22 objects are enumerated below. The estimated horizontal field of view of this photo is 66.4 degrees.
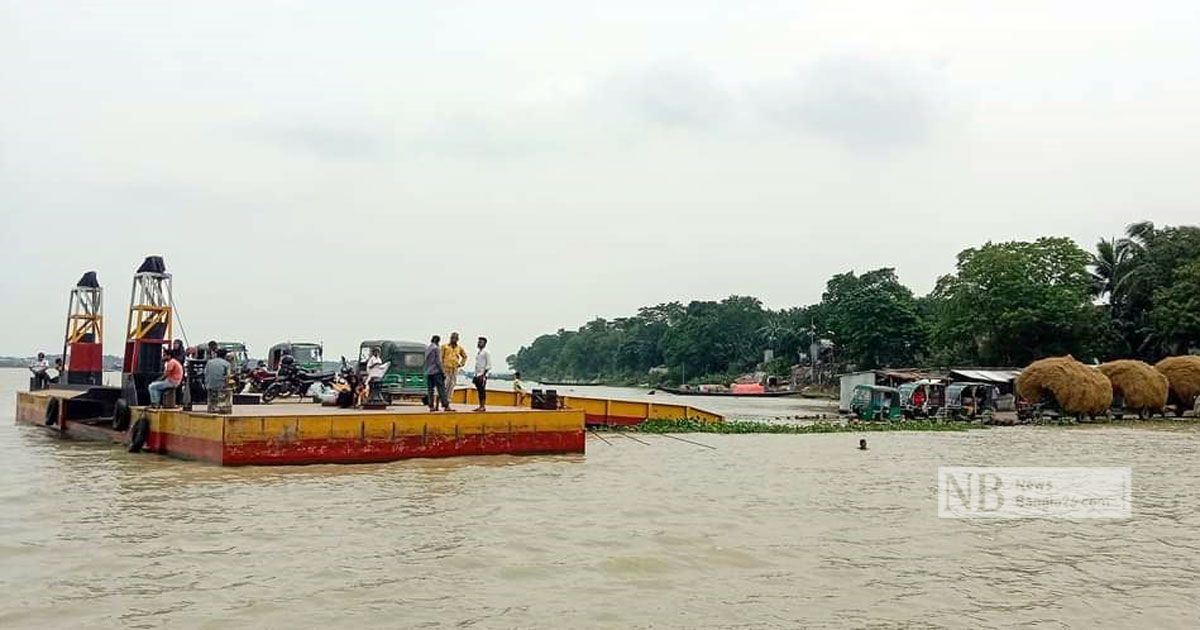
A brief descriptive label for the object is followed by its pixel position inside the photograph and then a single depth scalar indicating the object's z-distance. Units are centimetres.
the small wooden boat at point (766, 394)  7650
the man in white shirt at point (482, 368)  1855
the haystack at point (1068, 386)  3597
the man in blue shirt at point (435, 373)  1783
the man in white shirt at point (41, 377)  3184
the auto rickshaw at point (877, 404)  3738
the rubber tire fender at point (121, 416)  1961
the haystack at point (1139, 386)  3750
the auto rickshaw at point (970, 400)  3669
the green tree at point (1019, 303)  5488
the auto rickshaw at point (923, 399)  3747
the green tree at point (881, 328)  7538
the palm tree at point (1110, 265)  5888
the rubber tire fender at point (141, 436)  1814
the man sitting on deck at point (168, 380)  1819
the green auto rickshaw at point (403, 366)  2300
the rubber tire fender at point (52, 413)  2368
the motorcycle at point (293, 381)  2300
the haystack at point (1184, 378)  3922
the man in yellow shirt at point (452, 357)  1872
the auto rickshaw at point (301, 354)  2722
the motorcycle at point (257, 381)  2339
